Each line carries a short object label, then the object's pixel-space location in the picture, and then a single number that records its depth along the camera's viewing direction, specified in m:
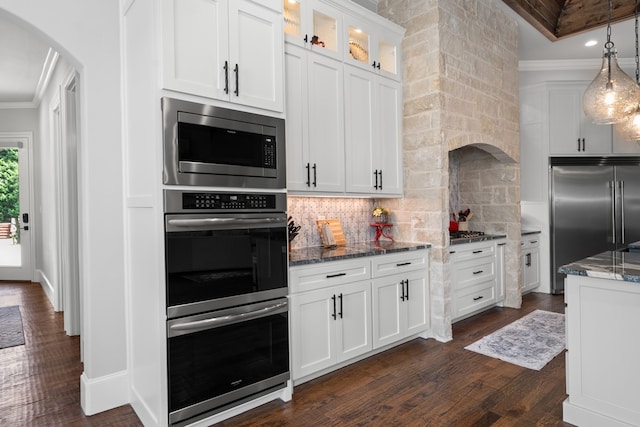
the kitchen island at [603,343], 2.01
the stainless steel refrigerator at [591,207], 5.21
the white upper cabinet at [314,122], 2.98
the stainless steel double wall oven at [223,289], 2.10
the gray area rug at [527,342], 3.18
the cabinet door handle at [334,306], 2.89
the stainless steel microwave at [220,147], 2.09
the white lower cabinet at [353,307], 2.72
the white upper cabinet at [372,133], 3.42
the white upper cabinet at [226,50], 2.12
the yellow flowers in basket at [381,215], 3.96
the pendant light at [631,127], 3.08
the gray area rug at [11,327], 3.74
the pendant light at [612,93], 2.58
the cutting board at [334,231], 3.58
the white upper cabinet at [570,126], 5.37
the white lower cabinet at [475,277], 3.95
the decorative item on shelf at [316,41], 3.18
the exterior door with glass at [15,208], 6.63
